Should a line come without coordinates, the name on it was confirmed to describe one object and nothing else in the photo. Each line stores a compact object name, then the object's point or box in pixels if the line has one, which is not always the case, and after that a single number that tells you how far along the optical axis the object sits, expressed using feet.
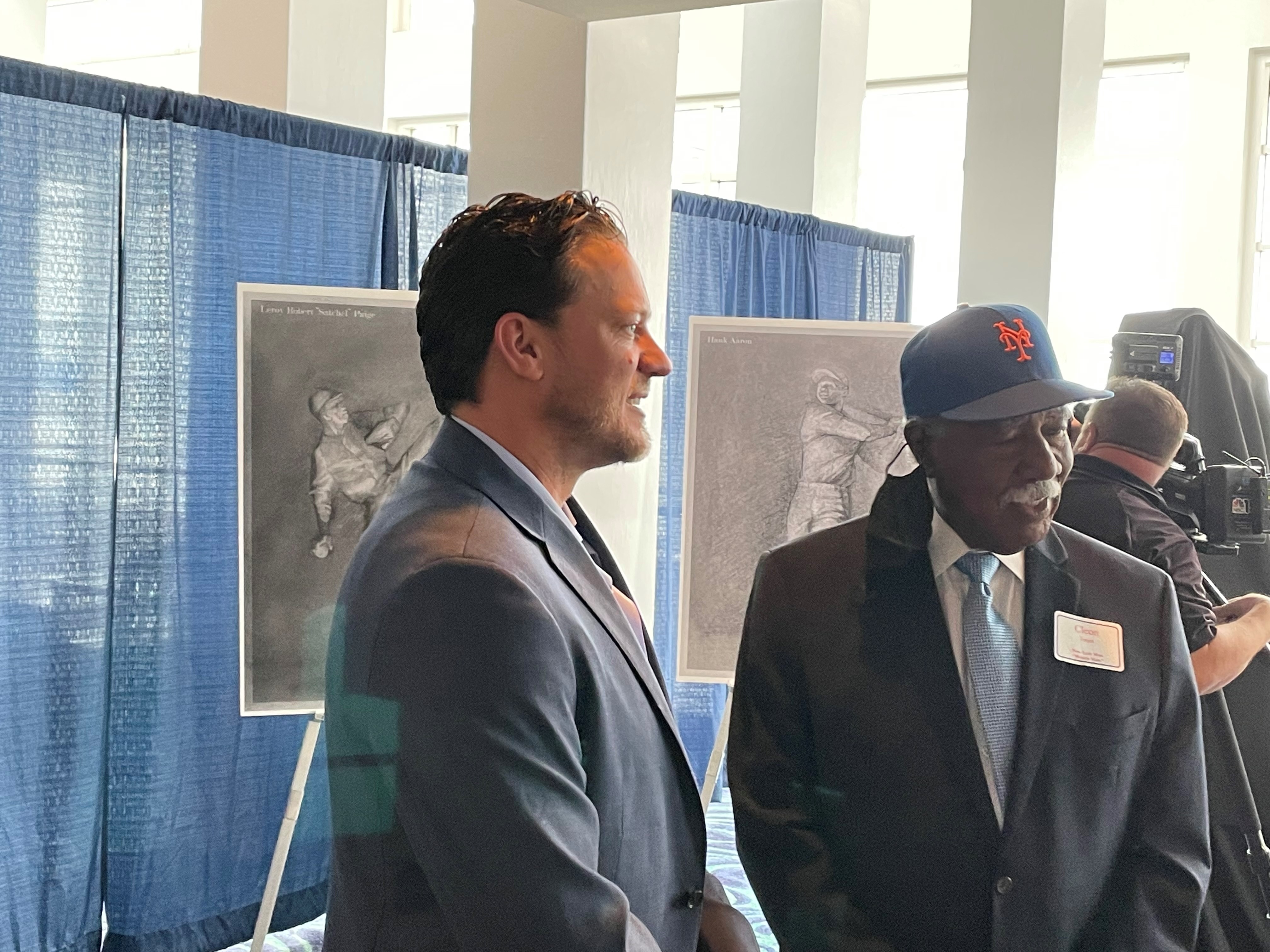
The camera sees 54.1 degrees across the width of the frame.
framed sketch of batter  9.43
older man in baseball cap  4.89
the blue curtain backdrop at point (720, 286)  15.02
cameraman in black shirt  6.45
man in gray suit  3.65
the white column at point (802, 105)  17.38
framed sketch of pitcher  9.56
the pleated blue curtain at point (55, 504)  9.85
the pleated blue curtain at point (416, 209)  12.23
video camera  6.91
